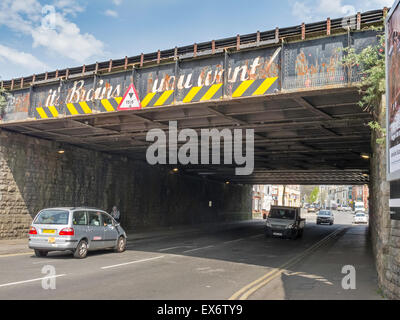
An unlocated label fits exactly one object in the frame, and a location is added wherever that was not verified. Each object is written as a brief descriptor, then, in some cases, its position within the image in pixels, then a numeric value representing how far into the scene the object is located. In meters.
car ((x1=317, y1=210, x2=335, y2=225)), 45.12
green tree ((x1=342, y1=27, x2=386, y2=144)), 9.54
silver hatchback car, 13.11
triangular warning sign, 14.96
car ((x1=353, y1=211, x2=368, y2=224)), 49.16
